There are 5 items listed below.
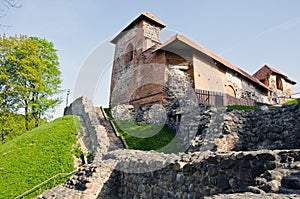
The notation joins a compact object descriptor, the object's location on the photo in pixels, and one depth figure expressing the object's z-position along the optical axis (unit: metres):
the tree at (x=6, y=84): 20.22
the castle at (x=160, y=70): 16.98
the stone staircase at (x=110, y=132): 12.03
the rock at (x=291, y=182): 2.79
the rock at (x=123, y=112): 17.23
